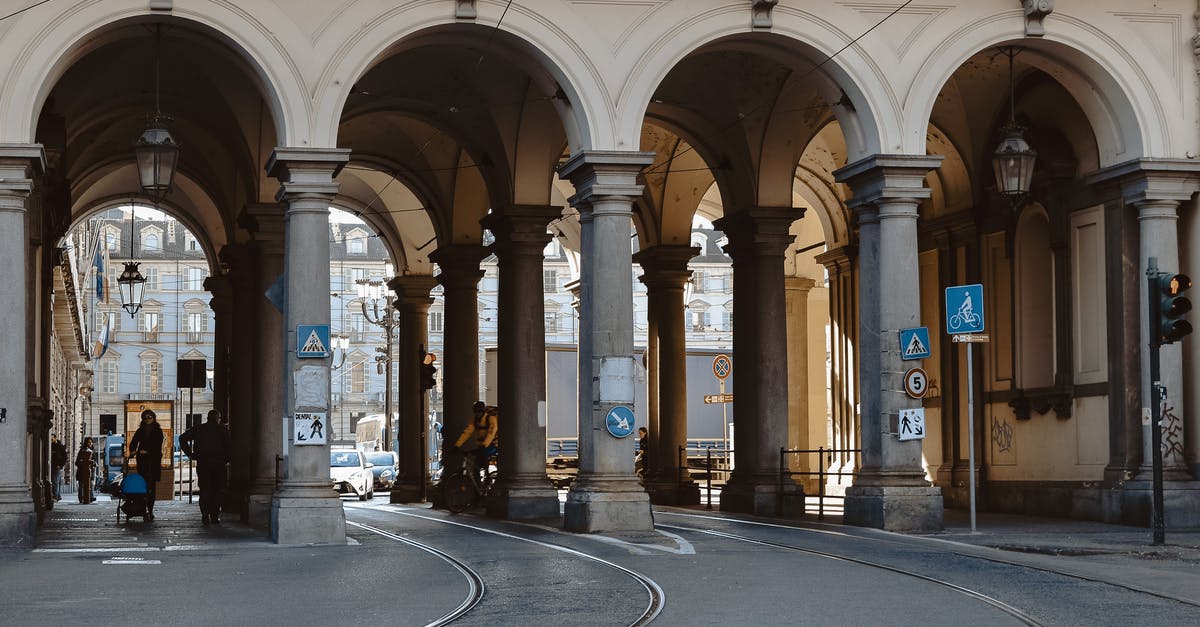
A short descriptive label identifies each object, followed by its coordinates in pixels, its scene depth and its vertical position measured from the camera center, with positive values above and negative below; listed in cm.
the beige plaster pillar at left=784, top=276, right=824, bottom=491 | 3653 +102
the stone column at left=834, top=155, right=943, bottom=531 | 2072 +79
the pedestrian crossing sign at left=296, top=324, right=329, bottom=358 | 1958 +81
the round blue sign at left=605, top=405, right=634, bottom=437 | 2055 -16
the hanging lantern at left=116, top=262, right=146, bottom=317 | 3542 +287
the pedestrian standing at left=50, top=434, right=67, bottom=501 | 4219 -102
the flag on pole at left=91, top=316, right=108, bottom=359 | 5984 +245
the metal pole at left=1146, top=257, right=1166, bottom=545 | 1823 -8
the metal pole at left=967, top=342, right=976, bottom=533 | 1952 -46
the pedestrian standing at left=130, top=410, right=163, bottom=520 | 2597 -57
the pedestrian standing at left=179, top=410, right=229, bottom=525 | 2439 -67
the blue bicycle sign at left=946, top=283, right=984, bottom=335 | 2042 +114
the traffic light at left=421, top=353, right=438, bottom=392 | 3203 +69
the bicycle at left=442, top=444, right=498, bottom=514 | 2744 -127
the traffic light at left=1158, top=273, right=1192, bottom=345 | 1842 +103
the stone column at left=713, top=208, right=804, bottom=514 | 2558 +64
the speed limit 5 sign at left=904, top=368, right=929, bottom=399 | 2091 +27
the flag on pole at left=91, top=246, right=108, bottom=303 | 5397 +488
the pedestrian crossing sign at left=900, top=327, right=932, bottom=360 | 2066 +74
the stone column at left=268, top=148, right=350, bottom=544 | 1947 +127
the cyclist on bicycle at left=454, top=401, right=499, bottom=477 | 2733 -41
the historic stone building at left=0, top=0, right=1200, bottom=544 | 1992 +301
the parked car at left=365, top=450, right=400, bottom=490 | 5534 -191
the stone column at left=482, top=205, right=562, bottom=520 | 2475 +66
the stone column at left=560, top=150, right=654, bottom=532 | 2052 +90
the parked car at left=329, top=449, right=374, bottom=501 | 4434 -170
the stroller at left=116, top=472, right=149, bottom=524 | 2491 -120
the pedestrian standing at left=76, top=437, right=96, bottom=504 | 4075 -141
